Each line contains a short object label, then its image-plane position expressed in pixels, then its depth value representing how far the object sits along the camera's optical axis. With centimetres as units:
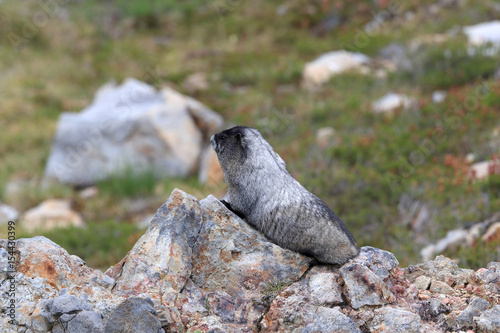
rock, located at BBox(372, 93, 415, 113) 2875
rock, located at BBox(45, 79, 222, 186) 3098
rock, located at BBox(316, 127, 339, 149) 2700
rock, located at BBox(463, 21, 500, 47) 3262
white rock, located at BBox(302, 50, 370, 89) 3503
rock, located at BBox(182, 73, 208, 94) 3819
